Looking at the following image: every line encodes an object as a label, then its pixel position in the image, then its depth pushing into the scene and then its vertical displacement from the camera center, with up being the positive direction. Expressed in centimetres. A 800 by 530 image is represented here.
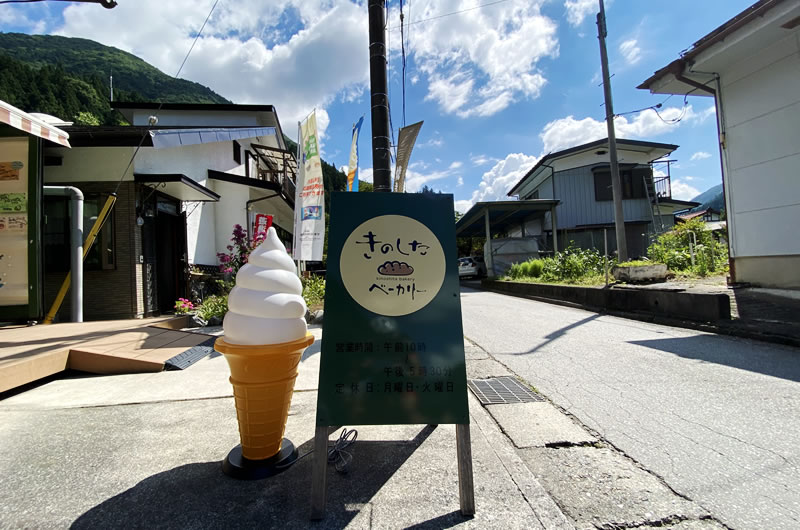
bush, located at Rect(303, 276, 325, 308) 877 -22
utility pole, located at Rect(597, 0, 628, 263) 1054 +336
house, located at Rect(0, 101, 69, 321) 554 +109
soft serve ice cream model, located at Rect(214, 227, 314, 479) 204 -37
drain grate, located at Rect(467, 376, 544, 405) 341 -115
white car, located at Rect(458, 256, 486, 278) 2441 +51
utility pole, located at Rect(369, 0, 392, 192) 455 +221
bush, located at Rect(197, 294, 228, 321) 750 -46
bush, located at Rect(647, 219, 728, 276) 969 +41
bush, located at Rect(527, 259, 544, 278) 1504 +16
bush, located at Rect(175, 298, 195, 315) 772 -40
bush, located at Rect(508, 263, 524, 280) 1605 +3
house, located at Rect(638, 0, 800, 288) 639 +257
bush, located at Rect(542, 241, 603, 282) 1301 +14
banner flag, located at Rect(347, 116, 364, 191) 790 +253
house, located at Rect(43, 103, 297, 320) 765 +195
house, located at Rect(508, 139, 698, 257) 2134 +432
